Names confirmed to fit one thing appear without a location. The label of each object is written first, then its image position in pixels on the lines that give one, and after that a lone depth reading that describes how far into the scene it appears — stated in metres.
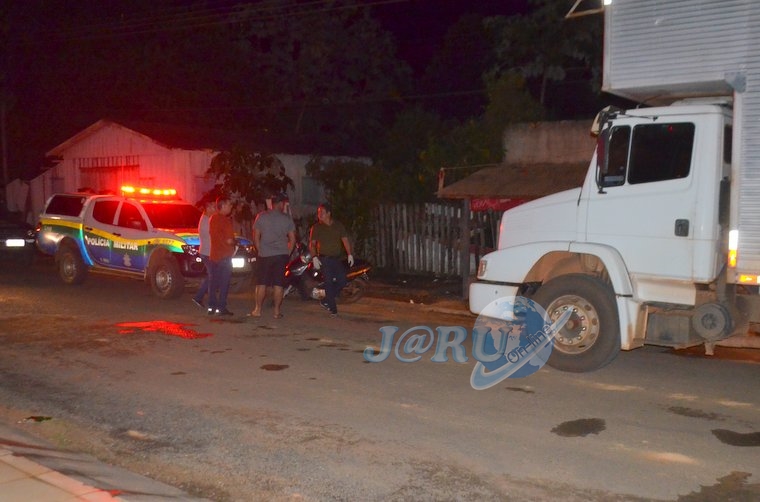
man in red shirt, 12.27
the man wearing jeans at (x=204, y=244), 12.57
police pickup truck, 14.23
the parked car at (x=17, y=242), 19.06
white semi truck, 7.69
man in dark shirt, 12.42
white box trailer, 7.59
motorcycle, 13.63
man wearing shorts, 11.95
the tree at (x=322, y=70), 39.91
